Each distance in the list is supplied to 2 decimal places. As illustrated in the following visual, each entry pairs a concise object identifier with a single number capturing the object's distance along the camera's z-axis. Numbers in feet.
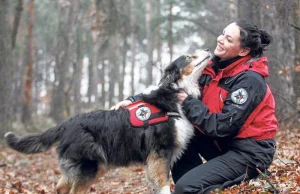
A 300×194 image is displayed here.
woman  14.80
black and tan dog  17.34
